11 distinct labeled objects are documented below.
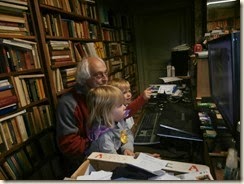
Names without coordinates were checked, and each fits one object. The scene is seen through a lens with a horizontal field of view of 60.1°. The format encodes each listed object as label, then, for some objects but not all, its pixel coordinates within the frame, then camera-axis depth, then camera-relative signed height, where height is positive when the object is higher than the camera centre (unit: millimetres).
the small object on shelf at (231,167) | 565 -342
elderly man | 1211 -327
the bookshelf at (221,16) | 2961 +346
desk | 973 -468
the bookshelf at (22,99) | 1298 -248
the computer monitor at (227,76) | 595 -128
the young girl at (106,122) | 1063 -354
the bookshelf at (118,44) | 2896 +111
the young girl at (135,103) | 1557 -391
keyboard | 1078 -457
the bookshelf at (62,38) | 1626 +163
